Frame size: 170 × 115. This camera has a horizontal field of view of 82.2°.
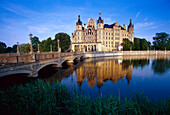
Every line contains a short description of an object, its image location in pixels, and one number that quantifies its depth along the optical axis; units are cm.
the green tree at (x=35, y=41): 8682
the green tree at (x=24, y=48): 6300
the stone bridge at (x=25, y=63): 980
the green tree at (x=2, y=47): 5696
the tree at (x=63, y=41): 5453
